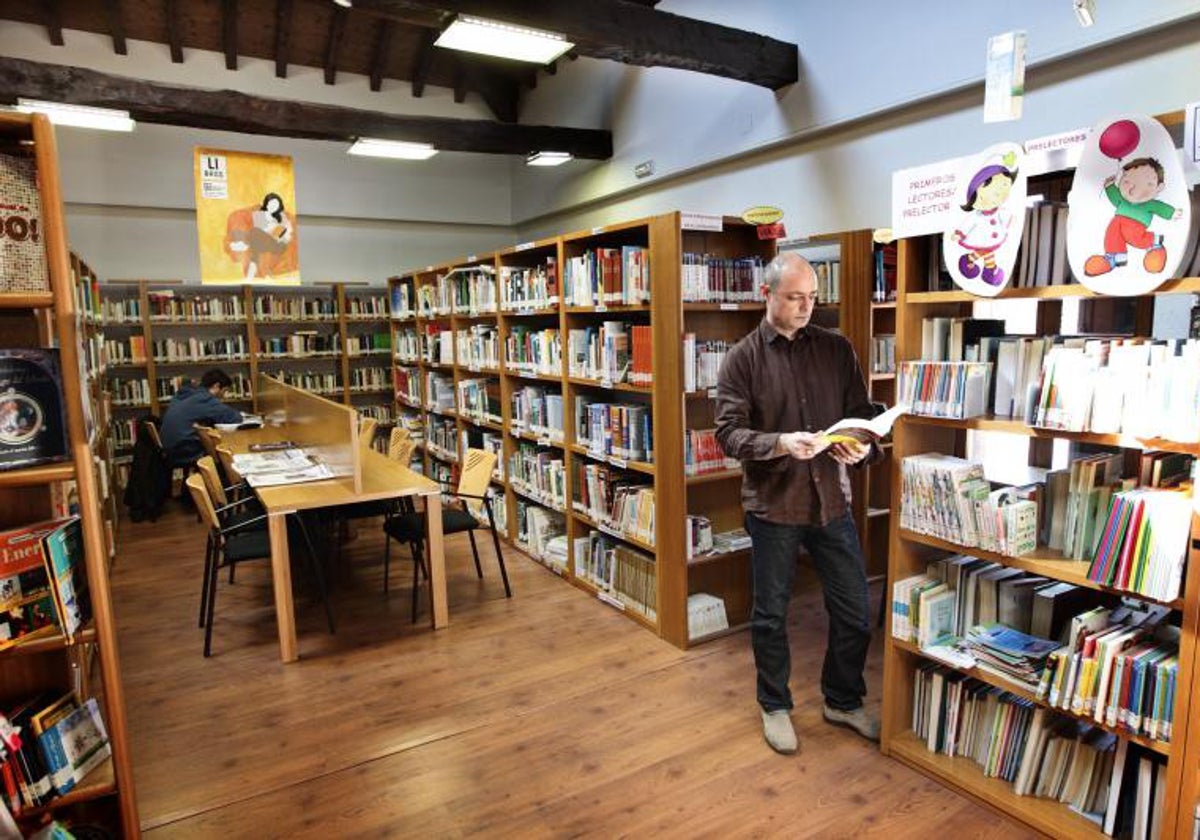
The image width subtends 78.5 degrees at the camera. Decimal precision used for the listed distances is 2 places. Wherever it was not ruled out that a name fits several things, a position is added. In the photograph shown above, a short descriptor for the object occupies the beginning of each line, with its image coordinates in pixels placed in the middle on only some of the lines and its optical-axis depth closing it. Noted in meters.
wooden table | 3.81
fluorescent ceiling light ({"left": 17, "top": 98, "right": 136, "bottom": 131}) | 5.58
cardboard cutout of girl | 2.21
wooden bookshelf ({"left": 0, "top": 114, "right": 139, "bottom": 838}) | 1.77
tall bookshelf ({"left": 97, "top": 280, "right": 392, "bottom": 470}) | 7.89
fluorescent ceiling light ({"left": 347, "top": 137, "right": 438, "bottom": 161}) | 6.77
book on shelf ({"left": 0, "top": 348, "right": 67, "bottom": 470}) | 1.74
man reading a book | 2.70
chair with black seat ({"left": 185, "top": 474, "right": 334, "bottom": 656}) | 3.95
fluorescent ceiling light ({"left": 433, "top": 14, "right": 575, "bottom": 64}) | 4.30
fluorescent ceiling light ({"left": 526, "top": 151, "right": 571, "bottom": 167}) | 7.45
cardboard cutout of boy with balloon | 1.88
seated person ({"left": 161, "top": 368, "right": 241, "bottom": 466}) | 6.19
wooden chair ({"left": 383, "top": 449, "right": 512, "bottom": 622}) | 4.36
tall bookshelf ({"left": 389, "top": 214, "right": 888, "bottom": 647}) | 3.73
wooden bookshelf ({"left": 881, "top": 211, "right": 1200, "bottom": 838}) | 1.94
